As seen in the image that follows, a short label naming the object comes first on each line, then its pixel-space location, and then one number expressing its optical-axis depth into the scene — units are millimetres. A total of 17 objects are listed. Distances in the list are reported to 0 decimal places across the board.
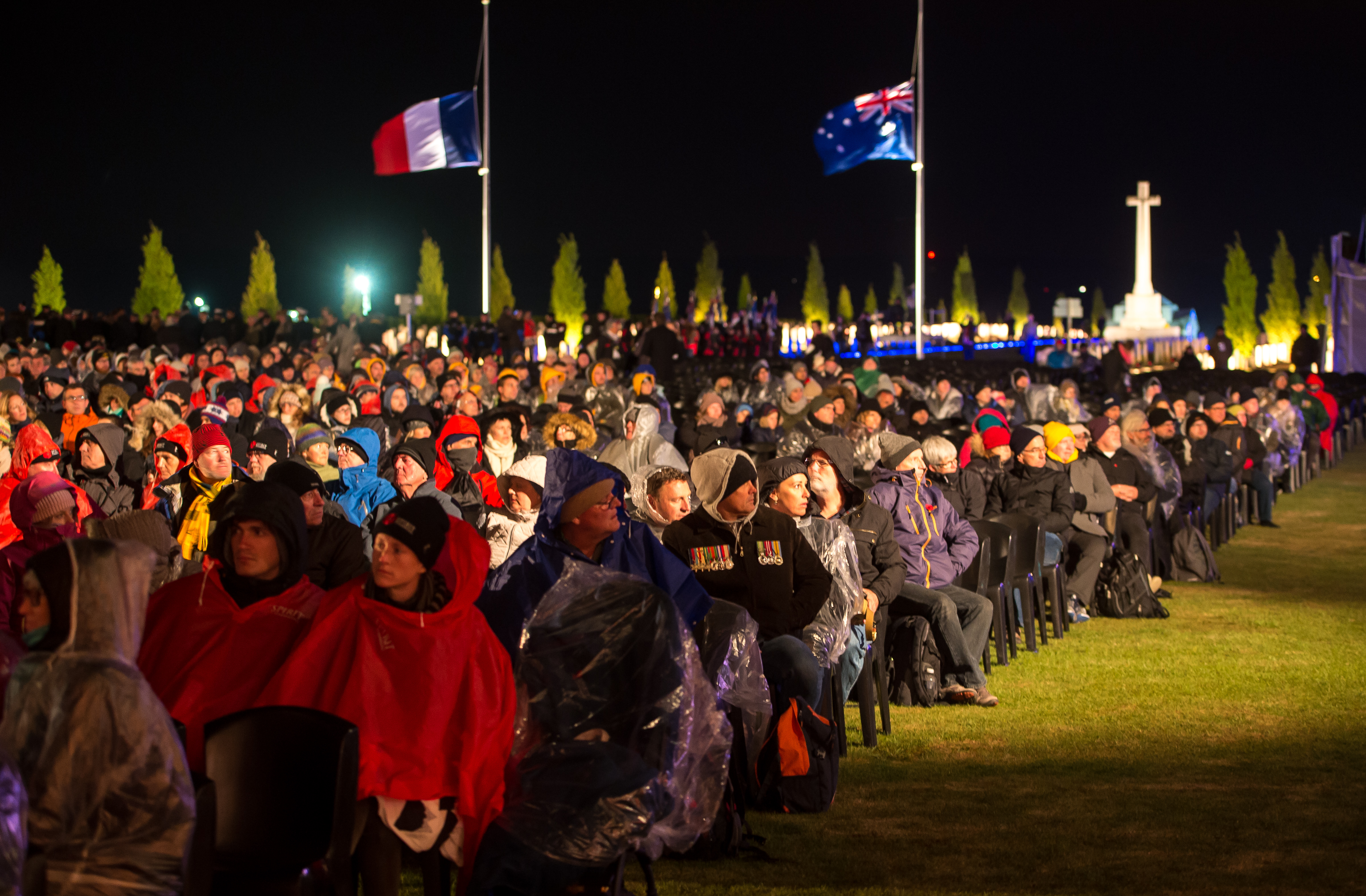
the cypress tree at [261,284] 47844
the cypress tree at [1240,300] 58031
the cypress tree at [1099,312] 80750
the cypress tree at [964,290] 76188
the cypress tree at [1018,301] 80000
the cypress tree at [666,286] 57613
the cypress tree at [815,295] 67500
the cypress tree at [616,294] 56656
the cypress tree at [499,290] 53562
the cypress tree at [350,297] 51969
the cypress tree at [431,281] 51781
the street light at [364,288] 45531
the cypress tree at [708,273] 62188
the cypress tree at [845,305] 71875
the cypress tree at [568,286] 53906
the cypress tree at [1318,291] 57844
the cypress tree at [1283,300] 58531
